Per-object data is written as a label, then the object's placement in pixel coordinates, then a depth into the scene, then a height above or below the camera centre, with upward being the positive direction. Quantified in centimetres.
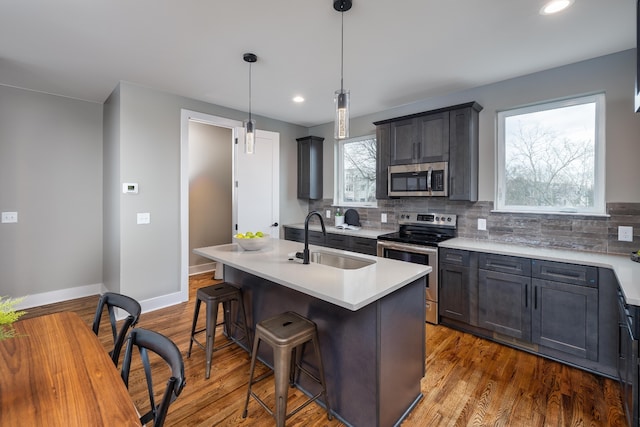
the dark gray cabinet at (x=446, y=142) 322 +82
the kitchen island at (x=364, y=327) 159 -70
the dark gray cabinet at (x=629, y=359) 150 -86
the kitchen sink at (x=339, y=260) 225 -41
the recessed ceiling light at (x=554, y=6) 193 +139
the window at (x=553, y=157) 271 +54
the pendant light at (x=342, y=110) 189 +66
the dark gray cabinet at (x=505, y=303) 259 -86
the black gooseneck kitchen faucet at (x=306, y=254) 208 -32
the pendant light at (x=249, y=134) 264 +70
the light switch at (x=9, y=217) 348 -8
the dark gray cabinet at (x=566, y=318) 228 -88
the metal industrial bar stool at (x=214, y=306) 227 -78
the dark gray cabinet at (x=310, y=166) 495 +76
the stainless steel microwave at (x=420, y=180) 336 +38
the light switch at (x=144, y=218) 344 -9
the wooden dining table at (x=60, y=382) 86 -60
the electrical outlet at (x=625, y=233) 248 -20
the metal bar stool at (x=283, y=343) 163 -77
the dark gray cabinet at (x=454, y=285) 294 -77
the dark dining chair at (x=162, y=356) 91 -53
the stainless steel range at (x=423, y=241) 316 -35
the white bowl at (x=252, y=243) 248 -28
